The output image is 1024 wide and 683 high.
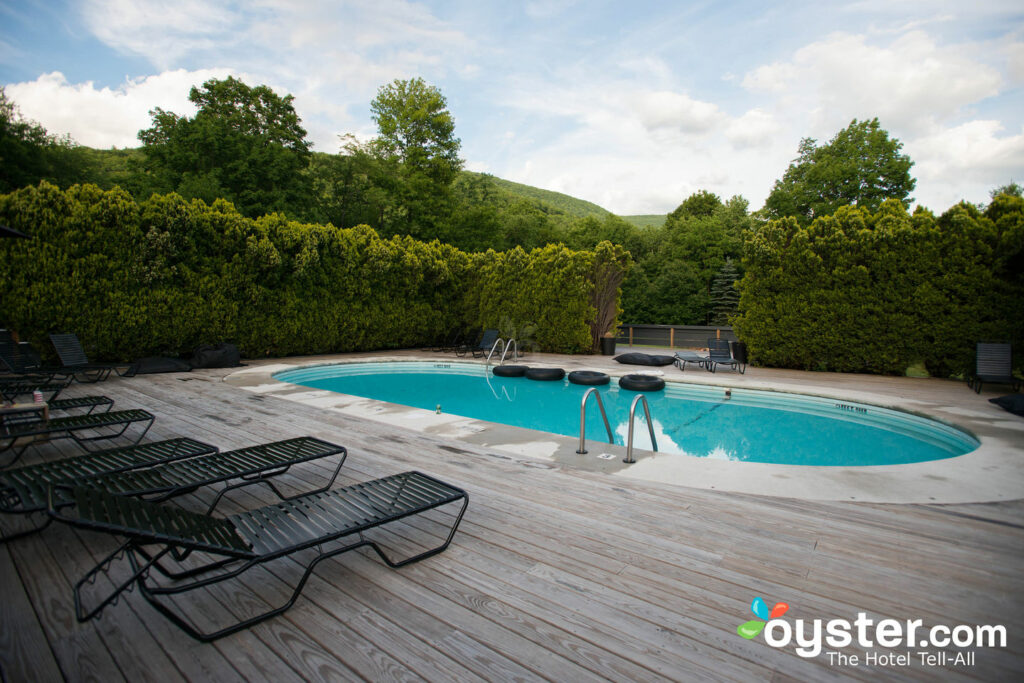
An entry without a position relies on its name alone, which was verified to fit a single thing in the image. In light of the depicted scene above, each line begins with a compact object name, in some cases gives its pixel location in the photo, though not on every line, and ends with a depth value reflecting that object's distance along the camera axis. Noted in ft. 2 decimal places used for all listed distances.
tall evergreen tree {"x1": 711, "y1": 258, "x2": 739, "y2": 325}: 89.30
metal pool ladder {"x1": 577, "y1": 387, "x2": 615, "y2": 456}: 13.75
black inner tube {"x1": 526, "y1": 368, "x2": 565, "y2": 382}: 32.89
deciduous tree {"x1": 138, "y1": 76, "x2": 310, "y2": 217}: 68.23
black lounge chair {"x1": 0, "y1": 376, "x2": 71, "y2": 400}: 19.48
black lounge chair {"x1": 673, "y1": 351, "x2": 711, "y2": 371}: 35.34
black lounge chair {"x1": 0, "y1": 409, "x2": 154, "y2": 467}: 12.40
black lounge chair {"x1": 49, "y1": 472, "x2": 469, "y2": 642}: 5.81
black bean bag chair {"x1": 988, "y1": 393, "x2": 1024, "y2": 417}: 20.29
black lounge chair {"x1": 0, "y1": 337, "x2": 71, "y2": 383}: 24.67
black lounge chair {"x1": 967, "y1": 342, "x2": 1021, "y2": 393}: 26.53
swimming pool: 20.26
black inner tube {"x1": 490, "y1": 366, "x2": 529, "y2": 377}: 33.78
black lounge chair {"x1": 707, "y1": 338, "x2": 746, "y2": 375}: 34.78
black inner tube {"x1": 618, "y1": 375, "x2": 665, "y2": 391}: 29.01
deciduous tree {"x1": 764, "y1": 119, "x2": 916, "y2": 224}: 86.17
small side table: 13.61
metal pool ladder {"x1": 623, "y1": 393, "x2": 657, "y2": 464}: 13.38
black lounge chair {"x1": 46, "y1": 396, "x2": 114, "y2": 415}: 15.17
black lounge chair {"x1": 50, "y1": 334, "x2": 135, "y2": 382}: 27.45
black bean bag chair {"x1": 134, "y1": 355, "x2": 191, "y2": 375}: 30.17
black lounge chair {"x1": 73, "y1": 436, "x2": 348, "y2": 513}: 8.86
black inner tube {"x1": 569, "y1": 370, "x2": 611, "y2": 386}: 31.10
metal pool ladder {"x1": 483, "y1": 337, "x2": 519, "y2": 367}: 46.21
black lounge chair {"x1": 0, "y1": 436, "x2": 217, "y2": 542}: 7.84
